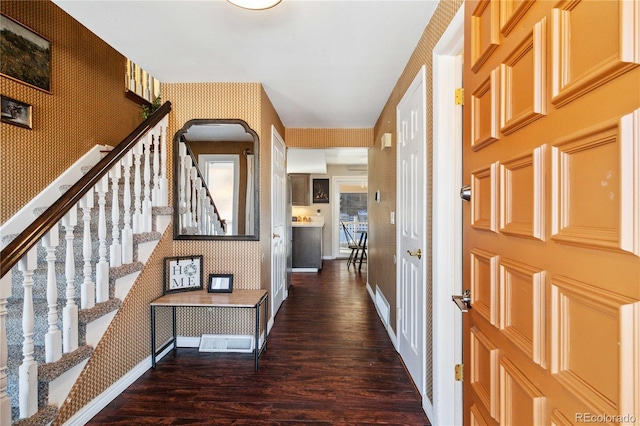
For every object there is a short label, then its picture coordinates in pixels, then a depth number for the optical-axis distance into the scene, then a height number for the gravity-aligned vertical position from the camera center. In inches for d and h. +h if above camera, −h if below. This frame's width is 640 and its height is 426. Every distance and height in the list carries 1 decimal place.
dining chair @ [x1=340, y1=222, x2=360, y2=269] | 260.6 -30.1
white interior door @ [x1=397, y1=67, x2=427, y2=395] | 77.1 -4.3
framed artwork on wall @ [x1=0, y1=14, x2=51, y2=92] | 82.4 +46.0
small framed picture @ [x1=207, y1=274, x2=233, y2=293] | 103.9 -25.0
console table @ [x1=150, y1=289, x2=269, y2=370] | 92.3 -28.2
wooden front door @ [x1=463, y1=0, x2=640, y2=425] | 18.2 +0.0
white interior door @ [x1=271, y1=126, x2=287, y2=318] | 131.2 -5.4
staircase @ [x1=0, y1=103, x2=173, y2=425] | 57.1 -16.2
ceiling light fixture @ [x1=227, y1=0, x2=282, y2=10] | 58.0 +40.8
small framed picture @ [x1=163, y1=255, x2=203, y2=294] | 102.7 -21.7
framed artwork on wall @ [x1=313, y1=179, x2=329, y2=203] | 304.5 +23.4
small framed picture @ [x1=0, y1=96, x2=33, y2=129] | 82.3 +28.2
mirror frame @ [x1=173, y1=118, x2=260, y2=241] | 107.3 +12.1
